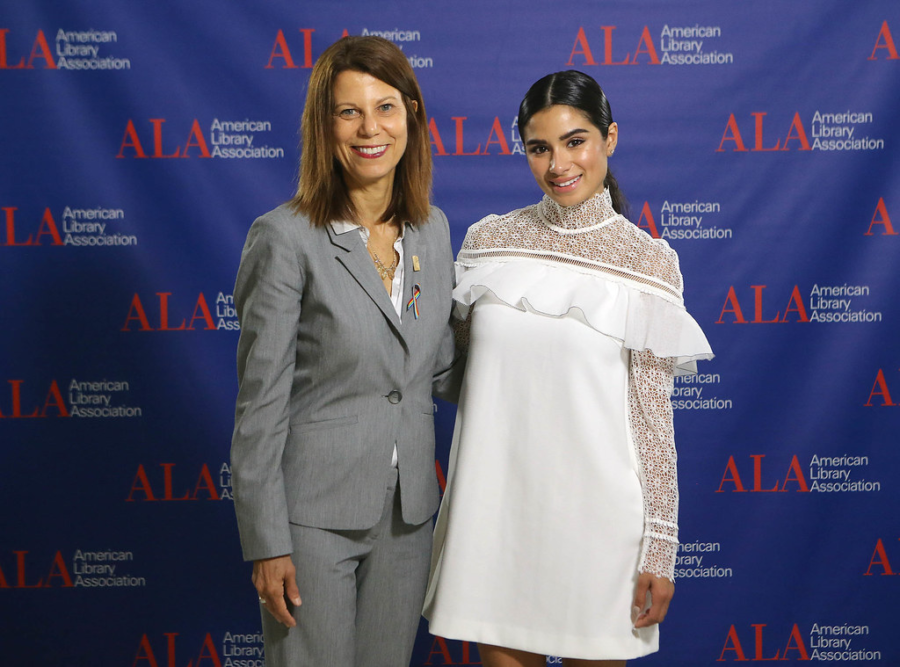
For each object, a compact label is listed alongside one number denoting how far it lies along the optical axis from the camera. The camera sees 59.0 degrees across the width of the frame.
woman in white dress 1.64
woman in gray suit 1.50
